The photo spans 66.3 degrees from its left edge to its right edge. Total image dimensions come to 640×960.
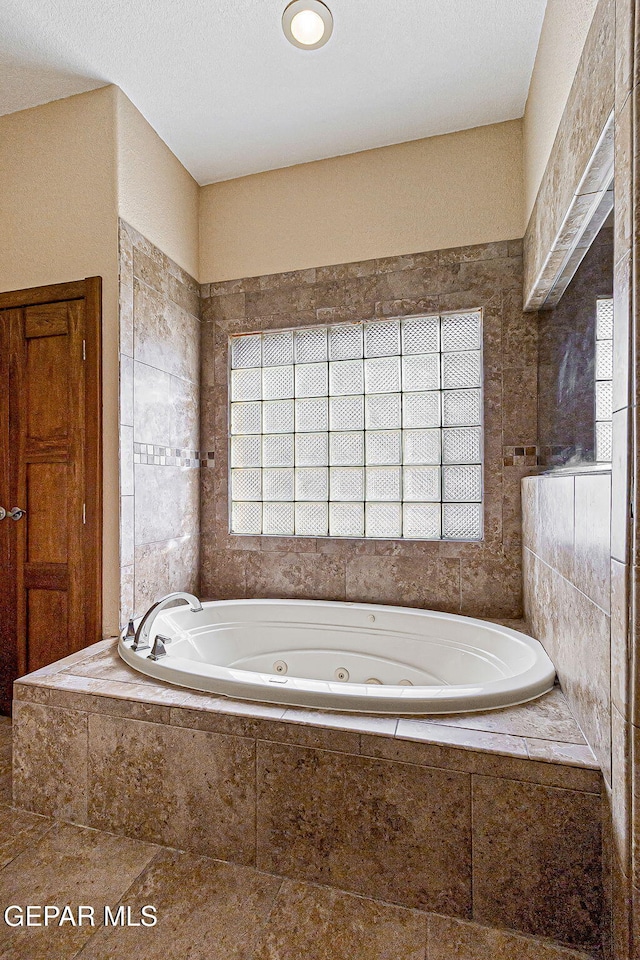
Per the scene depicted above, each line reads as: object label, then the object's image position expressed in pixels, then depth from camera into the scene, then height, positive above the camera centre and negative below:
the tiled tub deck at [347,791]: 1.13 -0.84
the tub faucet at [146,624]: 1.78 -0.56
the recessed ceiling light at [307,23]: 1.73 +1.63
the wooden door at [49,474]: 2.10 +0.00
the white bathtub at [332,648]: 1.58 -0.73
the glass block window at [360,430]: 2.40 +0.22
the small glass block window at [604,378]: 1.21 +0.24
